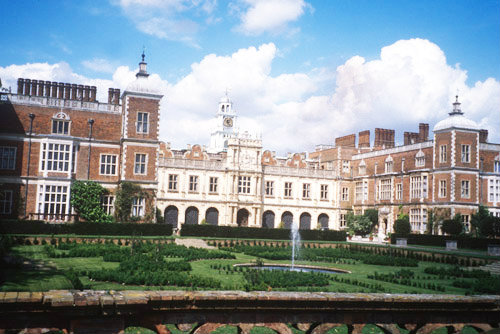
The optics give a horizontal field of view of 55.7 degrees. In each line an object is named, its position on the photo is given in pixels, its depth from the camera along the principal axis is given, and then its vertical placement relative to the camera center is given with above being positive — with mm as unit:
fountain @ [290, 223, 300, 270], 29156 -1859
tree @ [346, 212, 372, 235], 45500 -975
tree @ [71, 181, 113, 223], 32625 +275
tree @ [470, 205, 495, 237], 32978 -224
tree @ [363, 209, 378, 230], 45562 +3
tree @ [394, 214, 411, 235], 39594 -774
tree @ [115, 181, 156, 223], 33000 +600
